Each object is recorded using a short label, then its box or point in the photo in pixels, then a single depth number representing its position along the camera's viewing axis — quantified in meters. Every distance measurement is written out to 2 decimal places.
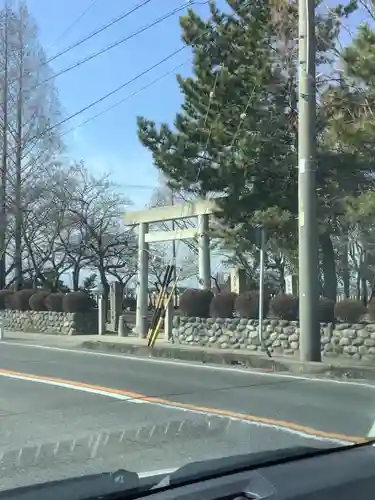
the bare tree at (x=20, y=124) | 33.00
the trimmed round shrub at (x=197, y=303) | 19.89
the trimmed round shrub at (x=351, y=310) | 16.14
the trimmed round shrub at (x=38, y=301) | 28.64
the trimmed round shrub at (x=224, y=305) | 19.06
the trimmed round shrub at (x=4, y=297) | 31.48
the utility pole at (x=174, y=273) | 21.36
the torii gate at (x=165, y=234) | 21.05
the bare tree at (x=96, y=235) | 39.47
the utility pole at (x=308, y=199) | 13.95
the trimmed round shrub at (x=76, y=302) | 26.58
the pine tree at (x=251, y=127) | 18.73
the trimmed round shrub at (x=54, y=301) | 27.51
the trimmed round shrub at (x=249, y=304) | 18.31
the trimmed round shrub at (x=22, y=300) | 29.80
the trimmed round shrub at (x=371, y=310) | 15.80
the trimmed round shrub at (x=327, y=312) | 16.73
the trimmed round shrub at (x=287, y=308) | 17.38
